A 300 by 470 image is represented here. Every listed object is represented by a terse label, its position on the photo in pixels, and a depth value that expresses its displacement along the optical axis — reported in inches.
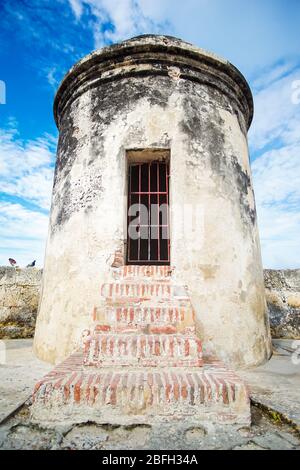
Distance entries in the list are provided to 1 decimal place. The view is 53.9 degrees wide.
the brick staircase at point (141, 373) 86.7
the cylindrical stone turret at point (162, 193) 160.2
